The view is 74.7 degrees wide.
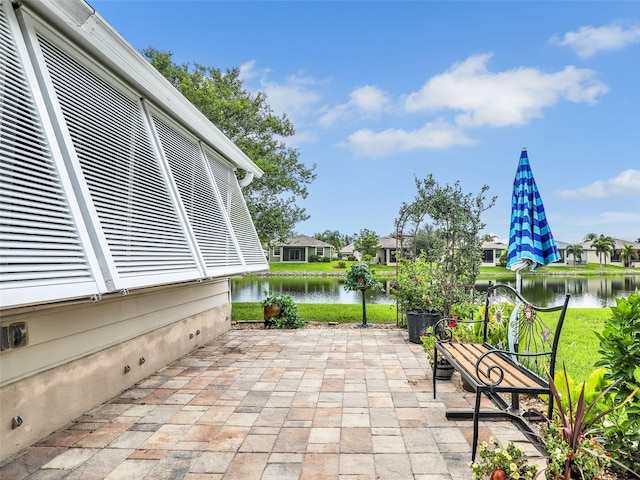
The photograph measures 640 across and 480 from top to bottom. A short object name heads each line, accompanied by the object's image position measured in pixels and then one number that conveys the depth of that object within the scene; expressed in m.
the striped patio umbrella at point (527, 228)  5.05
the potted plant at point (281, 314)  8.30
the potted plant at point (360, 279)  8.79
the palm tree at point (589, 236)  55.77
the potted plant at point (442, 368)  4.43
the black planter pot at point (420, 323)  6.47
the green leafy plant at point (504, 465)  2.07
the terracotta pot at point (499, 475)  2.06
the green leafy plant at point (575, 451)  1.96
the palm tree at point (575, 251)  48.44
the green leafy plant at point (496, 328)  4.91
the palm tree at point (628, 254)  49.56
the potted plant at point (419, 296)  6.50
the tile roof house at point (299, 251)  46.31
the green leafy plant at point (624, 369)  2.16
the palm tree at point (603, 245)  48.41
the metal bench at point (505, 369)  2.62
